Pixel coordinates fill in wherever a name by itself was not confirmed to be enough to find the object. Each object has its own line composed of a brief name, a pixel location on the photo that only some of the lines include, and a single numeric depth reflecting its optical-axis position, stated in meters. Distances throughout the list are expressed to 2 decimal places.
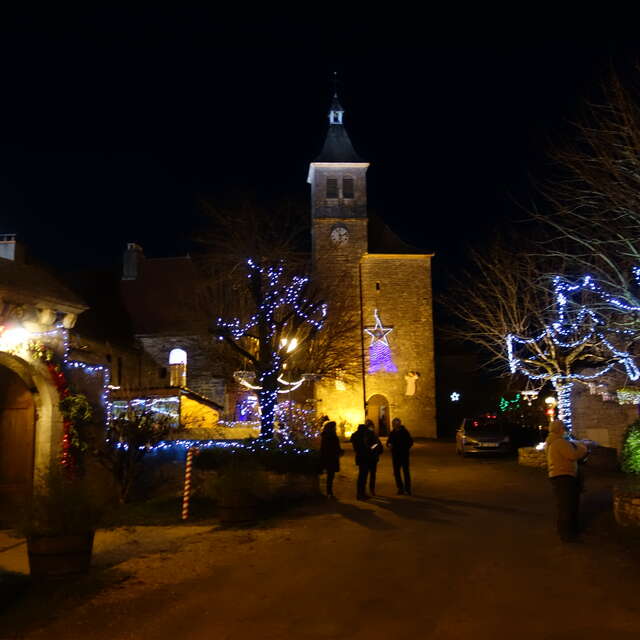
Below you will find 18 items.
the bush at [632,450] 15.29
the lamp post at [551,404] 24.67
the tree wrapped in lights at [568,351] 18.75
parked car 24.88
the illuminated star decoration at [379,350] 40.91
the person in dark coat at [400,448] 14.82
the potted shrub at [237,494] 12.30
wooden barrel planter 8.06
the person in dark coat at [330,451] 14.88
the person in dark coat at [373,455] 14.76
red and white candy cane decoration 13.45
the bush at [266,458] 15.09
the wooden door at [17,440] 13.20
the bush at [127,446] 15.88
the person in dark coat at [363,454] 14.59
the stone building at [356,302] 37.94
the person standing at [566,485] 9.59
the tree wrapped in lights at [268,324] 21.19
